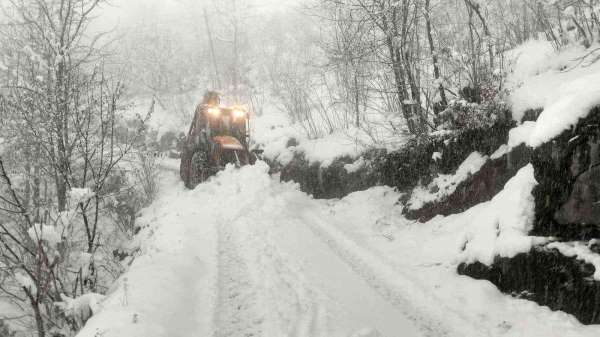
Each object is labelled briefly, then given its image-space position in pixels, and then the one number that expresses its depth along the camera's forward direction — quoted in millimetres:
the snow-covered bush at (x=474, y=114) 7512
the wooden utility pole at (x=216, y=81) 29731
